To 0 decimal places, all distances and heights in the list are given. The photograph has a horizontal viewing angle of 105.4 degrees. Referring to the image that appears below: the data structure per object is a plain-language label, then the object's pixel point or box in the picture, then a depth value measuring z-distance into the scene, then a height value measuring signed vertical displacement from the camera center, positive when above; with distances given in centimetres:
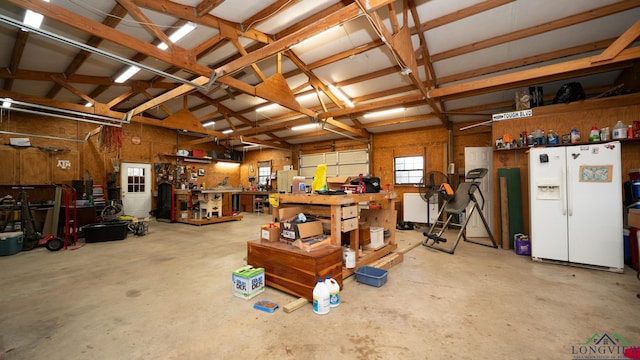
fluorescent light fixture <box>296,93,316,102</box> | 704 +247
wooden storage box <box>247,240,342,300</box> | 232 -86
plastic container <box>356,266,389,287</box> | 270 -108
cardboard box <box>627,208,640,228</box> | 281 -50
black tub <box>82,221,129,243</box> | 503 -100
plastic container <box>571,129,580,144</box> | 382 +64
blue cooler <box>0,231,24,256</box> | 411 -98
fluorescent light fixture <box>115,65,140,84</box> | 548 +254
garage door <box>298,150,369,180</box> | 922 +72
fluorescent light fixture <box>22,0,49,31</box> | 342 +239
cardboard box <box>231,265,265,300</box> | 241 -102
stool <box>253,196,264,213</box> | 1039 -100
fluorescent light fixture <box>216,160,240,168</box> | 1175 +91
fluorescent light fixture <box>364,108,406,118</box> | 731 +208
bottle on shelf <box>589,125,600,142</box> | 368 +63
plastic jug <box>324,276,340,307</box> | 223 -103
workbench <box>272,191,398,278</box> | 270 -44
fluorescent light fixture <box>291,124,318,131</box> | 906 +206
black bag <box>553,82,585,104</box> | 408 +141
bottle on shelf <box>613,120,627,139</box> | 354 +66
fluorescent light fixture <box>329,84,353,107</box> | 669 +244
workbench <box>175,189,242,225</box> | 746 -79
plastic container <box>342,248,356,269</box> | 285 -91
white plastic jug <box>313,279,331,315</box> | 212 -104
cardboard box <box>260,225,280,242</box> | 286 -61
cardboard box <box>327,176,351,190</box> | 355 -3
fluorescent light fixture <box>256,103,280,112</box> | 788 +248
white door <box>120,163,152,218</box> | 861 -17
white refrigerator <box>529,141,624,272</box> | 317 -39
